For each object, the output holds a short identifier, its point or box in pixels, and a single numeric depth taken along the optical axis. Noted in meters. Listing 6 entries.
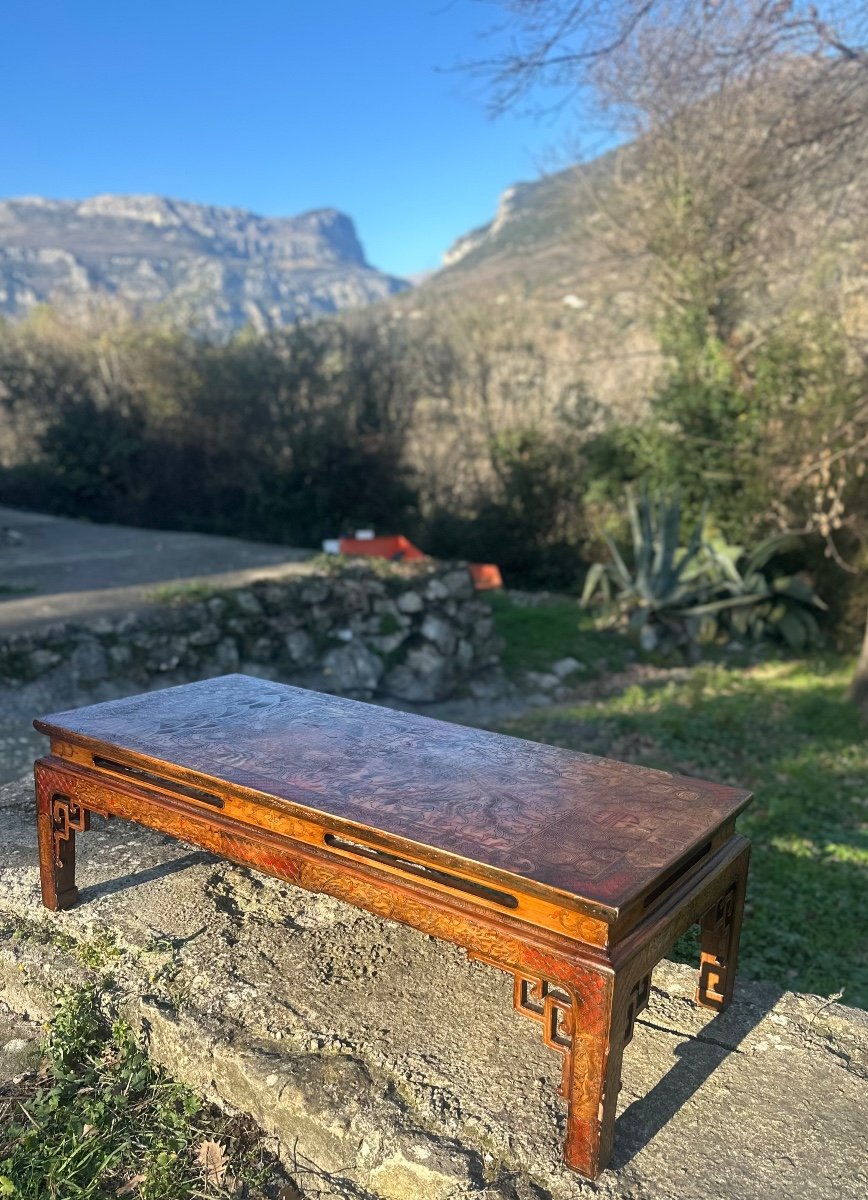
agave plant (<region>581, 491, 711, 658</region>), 7.38
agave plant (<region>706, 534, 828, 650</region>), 7.39
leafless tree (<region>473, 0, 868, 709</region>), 5.46
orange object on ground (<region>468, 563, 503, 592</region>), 9.23
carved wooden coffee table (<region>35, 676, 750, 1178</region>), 1.44
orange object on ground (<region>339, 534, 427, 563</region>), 8.30
